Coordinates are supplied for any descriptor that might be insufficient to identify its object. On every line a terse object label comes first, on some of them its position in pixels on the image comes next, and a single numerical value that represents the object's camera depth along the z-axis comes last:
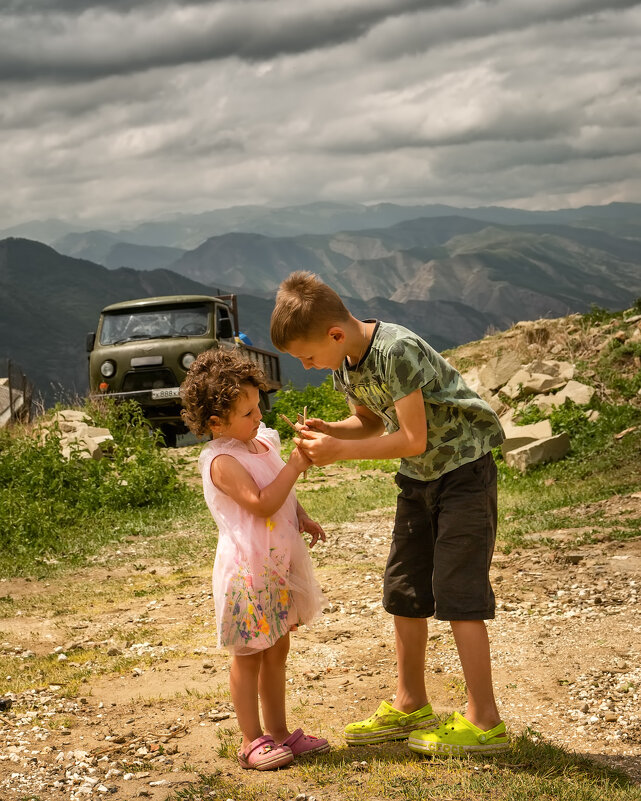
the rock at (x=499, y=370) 13.07
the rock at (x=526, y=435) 10.42
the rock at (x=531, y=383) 11.90
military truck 14.27
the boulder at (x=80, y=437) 10.88
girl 3.07
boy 3.02
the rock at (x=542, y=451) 10.08
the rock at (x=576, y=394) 11.12
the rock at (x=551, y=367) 12.38
